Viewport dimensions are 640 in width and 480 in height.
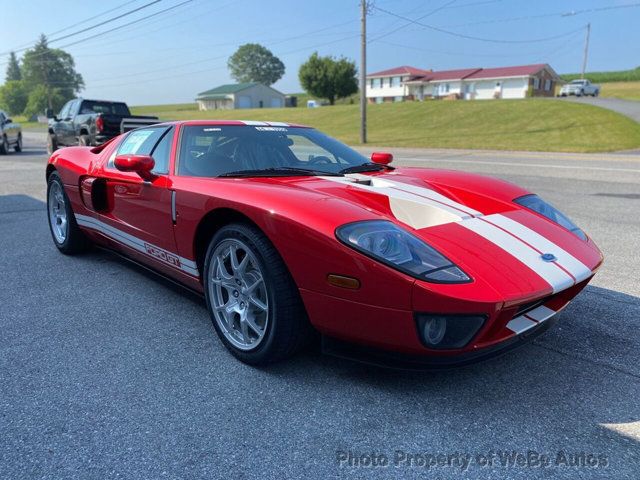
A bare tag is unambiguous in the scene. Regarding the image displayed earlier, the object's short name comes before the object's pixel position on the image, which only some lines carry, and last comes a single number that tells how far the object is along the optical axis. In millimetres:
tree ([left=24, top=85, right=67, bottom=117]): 87500
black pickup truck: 12688
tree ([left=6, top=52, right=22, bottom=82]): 126631
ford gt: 1987
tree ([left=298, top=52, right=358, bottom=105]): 61500
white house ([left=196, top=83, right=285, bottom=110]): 82062
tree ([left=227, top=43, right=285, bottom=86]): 128875
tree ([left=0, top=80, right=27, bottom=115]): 98750
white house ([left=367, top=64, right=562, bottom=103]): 63625
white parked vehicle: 48938
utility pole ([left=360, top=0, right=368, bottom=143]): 22250
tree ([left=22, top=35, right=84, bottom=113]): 94125
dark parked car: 17034
